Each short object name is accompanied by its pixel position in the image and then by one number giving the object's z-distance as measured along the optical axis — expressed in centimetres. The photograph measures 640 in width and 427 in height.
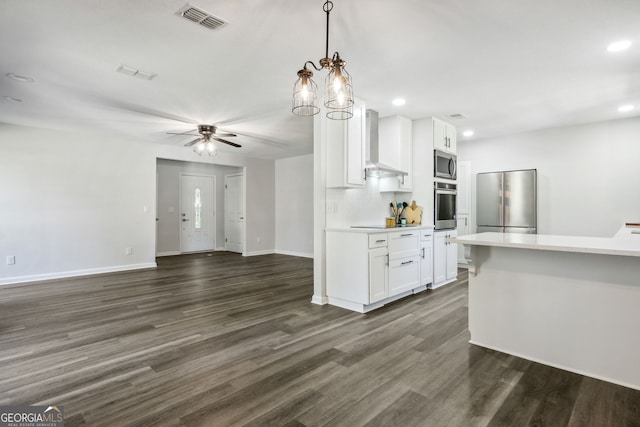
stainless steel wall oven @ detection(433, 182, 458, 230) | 476
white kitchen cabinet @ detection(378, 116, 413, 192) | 464
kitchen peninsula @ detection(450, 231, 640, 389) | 210
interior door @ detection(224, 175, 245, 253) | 848
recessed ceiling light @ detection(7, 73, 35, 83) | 315
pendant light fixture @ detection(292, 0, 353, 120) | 193
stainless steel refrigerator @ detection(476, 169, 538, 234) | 532
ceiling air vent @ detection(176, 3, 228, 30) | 213
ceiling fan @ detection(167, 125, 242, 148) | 502
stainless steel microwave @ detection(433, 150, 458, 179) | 477
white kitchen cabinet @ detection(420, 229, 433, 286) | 437
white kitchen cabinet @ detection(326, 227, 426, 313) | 352
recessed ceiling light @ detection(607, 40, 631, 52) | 258
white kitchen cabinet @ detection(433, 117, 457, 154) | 477
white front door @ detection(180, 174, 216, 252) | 838
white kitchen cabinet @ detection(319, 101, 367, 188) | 374
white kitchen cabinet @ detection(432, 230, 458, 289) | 467
